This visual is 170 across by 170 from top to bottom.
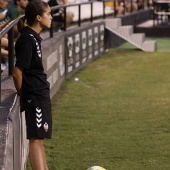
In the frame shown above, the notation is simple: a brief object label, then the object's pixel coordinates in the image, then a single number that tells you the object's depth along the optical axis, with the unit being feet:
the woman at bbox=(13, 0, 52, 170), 39.09
